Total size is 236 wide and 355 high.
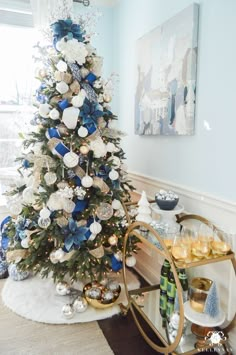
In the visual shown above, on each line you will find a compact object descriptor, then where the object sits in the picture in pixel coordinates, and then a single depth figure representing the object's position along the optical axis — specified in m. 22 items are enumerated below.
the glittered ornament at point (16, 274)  2.14
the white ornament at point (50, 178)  1.70
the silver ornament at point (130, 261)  1.95
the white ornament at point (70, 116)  1.65
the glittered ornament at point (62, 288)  1.91
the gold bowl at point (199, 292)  1.43
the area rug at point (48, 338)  1.47
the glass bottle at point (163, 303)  1.64
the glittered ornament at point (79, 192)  1.72
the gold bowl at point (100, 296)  1.79
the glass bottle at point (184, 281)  1.62
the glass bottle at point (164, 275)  1.63
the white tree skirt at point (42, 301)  1.74
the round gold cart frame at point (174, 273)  1.21
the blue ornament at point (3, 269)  2.22
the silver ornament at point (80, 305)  1.77
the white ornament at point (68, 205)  1.71
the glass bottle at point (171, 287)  1.57
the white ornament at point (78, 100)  1.66
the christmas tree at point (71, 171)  1.70
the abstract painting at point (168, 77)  1.64
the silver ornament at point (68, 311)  1.71
